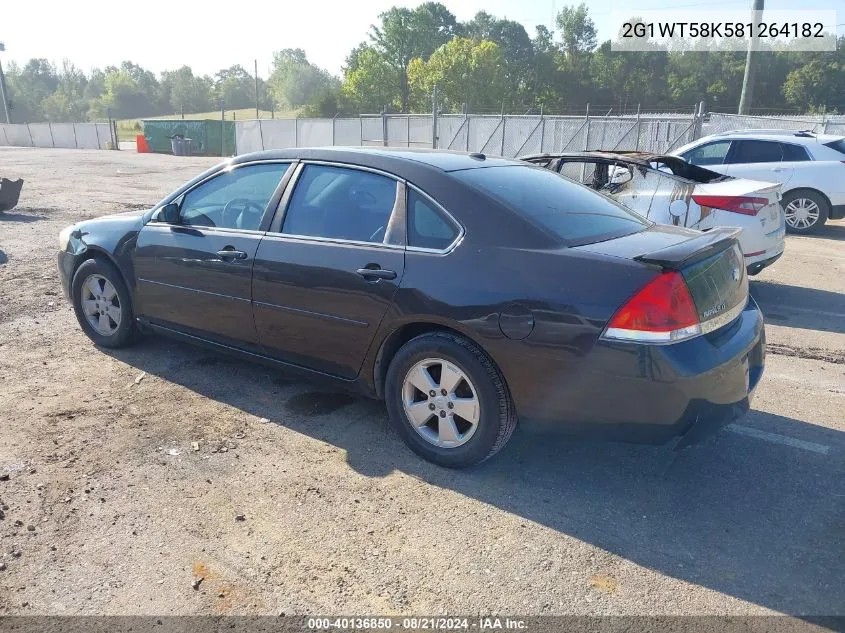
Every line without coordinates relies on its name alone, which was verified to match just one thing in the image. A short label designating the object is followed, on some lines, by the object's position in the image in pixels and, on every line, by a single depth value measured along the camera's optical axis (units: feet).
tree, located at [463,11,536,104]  257.14
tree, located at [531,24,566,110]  248.52
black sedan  9.57
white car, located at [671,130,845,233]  35.60
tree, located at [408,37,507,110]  236.22
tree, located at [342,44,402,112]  254.47
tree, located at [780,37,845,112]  173.47
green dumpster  126.52
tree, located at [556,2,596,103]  271.45
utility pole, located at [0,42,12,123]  180.69
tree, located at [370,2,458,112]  279.49
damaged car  21.54
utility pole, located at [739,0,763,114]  60.75
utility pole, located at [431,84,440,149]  71.95
